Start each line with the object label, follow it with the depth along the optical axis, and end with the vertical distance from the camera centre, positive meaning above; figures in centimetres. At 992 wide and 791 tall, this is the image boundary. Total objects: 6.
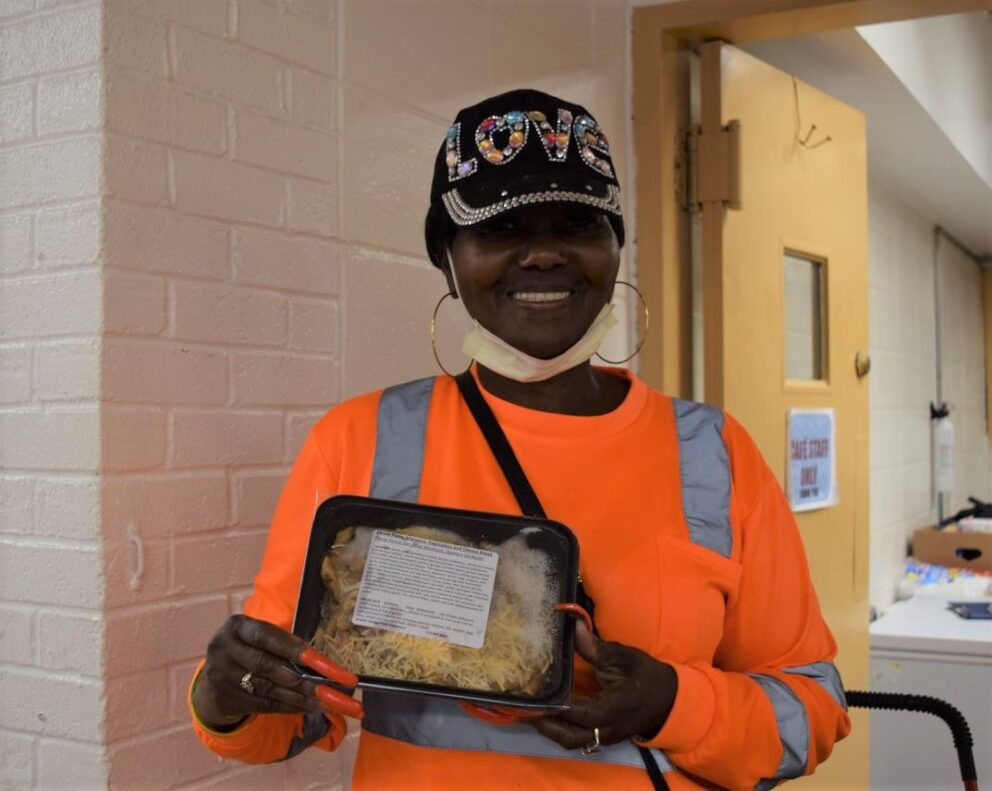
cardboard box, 397 -47
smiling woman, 116 -8
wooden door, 243 +34
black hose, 173 -47
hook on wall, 269 +75
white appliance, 303 -77
